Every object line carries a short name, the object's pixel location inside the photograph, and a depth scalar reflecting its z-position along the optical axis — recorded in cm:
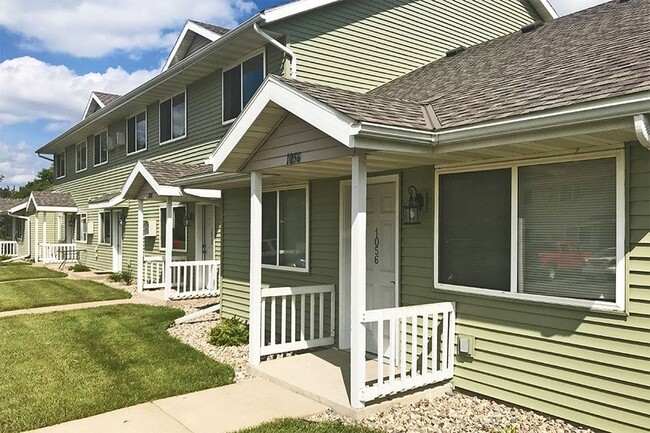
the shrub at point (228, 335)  792
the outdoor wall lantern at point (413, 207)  606
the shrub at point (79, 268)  1906
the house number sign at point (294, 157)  575
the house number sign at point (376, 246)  704
